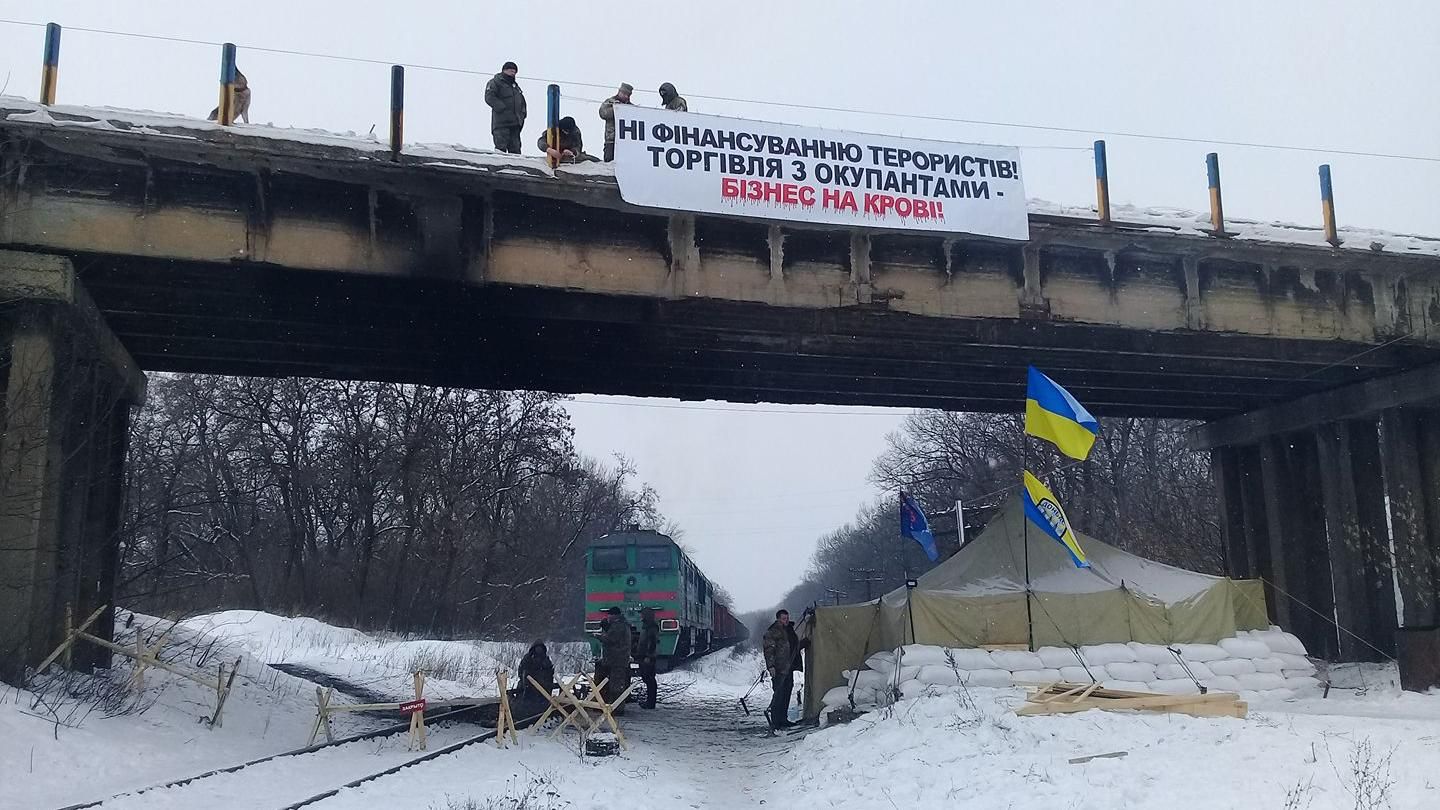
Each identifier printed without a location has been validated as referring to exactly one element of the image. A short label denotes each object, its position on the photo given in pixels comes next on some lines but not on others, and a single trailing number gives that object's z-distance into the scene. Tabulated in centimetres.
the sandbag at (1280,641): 1842
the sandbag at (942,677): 1612
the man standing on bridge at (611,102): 1692
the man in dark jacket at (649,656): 2270
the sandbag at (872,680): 1734
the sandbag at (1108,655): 1653
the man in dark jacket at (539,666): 1759
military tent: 1691
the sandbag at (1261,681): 1750
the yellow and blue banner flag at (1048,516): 1684
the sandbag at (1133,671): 1644
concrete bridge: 1452
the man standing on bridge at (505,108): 1761
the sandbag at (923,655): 1633
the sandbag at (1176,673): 1675
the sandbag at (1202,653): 1716
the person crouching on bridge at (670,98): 1750
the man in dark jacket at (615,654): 1869
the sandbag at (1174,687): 1645
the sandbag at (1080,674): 1625
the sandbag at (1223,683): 1709
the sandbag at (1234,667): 1734
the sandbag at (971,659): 1633
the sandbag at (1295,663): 1839
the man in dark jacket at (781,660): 1934
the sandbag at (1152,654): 1678
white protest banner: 1589
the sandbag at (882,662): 1738
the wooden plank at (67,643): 1420
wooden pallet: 1316
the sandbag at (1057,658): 1653
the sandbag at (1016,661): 1648
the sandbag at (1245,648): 1770
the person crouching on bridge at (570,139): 1768
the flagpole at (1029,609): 1691
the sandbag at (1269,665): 1779
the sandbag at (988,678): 1627
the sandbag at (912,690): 1598
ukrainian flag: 1608
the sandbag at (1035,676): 1638
